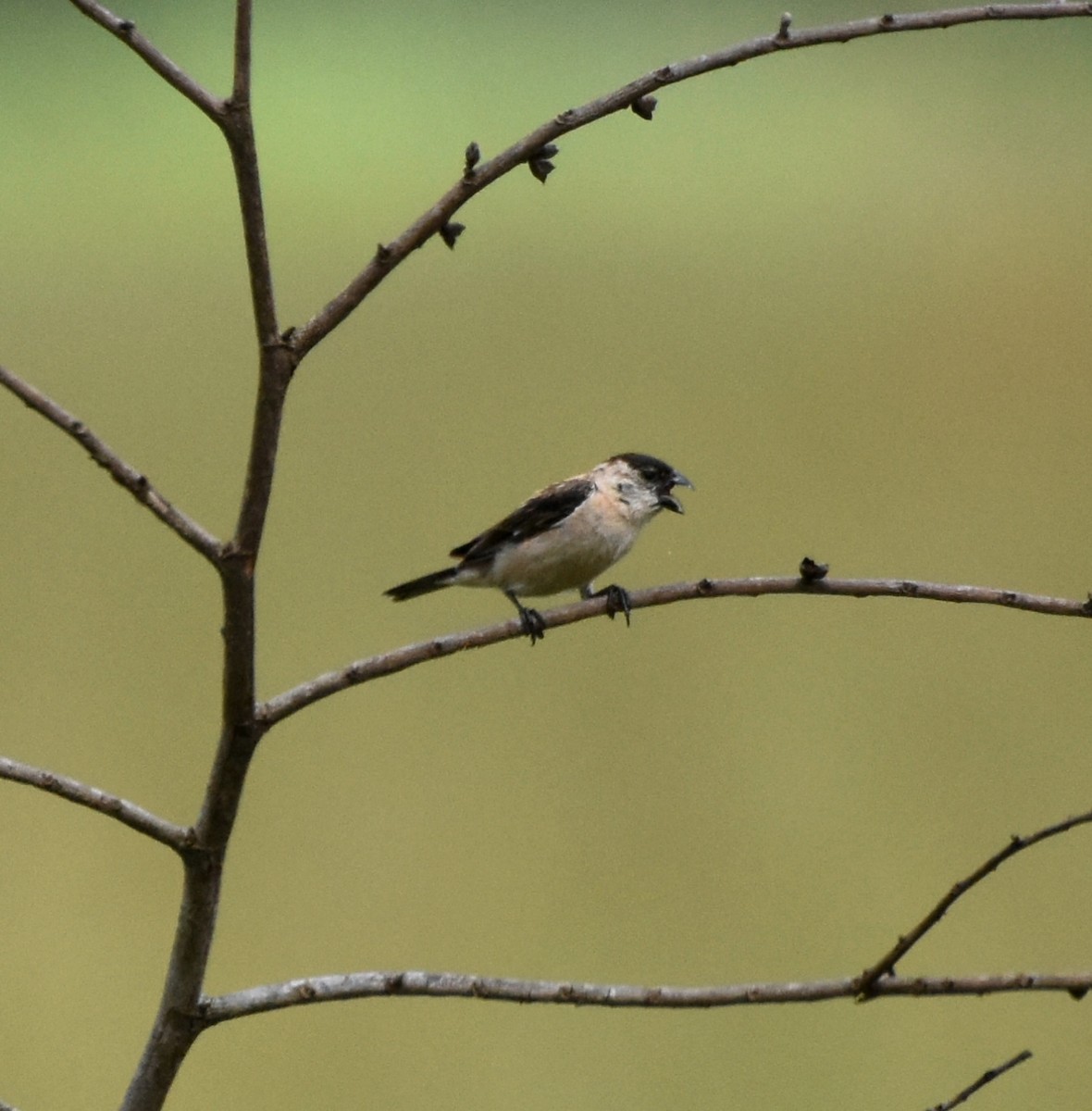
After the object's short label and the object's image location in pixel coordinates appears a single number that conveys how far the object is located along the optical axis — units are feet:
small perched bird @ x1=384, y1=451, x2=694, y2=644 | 27.95
